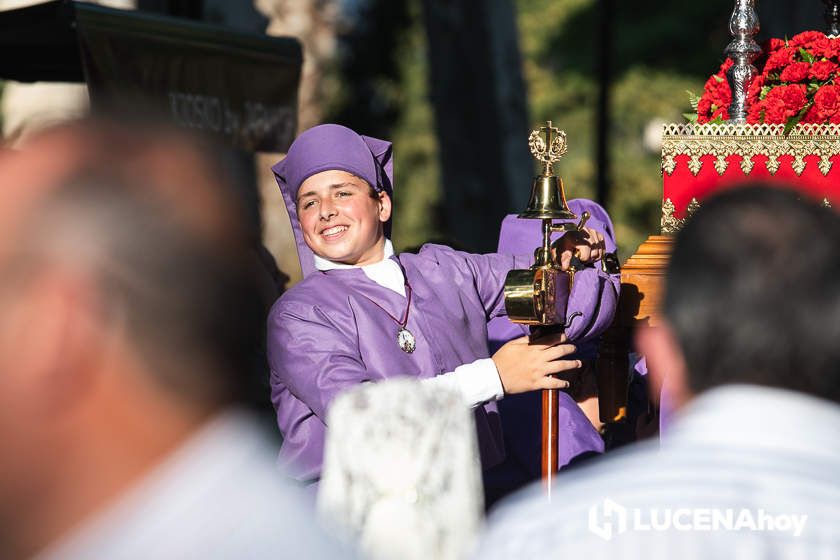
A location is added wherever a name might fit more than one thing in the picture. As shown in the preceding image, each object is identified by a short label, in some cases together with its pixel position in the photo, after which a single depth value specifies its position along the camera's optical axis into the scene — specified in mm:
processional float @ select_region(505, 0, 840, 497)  8164
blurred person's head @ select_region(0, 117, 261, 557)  2930
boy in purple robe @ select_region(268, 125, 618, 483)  7062
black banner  11187
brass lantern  7035
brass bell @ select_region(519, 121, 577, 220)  7277
